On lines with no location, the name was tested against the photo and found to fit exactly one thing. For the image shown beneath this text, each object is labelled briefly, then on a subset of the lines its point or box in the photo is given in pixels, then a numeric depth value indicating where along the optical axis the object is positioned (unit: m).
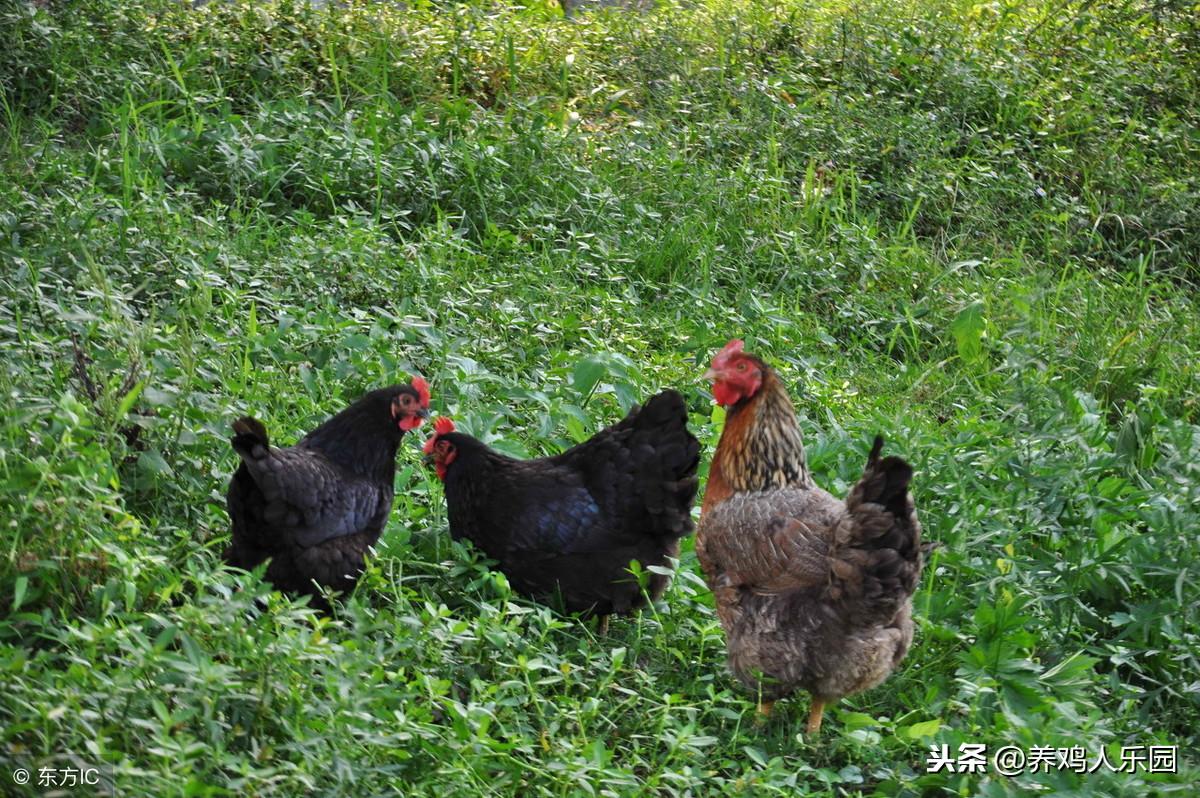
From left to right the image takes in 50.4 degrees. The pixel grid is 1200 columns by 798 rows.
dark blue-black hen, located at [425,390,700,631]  4.53
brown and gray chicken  3.83
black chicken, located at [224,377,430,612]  4.13
